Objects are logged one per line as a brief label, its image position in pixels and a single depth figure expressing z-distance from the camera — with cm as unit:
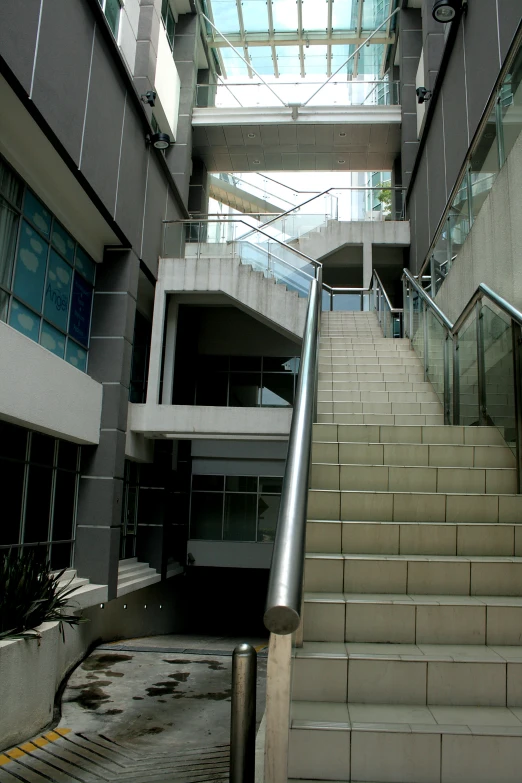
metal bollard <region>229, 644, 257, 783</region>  171
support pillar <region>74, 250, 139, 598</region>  1067
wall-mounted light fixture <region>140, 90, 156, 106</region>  1445
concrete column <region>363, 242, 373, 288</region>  1990
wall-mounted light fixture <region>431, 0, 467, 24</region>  1162
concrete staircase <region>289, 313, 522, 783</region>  249
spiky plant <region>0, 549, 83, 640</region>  612
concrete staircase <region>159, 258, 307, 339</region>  1366
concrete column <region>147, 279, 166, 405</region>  1339
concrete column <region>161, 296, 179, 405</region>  1440
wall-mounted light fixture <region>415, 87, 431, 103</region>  1686
